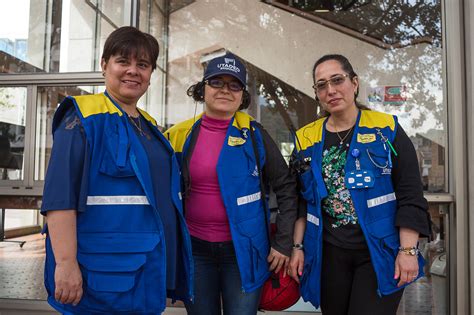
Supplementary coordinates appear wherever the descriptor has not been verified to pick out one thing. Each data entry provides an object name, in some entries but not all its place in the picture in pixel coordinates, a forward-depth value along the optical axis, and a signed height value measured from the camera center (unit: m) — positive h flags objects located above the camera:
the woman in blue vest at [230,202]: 2.18 -0.16
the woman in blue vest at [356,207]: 2.05 -0.16
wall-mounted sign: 4.03 +0.79
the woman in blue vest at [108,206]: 1.60 -0.14
